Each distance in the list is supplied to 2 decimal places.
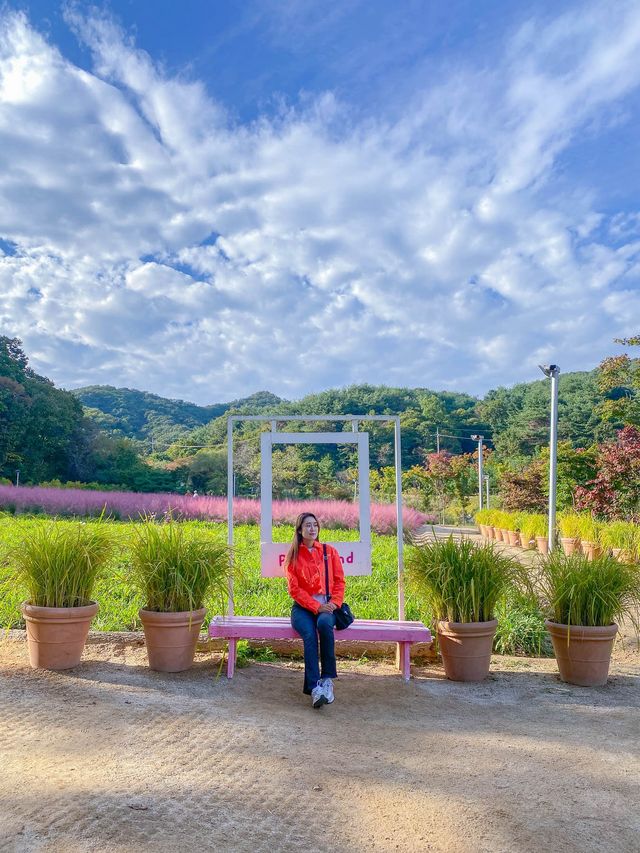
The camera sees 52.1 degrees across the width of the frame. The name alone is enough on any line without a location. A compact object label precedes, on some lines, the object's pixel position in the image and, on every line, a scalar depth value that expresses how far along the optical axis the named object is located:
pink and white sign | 4.32
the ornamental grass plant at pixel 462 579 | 3.88
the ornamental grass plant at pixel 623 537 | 6.88
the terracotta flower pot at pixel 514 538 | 13.14
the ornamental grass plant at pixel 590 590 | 3.87
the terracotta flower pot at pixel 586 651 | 3.82
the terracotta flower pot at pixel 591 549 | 7.75
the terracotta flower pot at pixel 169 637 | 3.78
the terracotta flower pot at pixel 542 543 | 10.47
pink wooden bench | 3.74
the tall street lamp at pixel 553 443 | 8.25
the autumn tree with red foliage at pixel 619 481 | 11.02
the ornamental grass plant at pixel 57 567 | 3.81
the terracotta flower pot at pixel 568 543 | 9.16
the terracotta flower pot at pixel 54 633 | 3.74
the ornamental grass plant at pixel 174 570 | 3.84
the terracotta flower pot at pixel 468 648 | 3.82
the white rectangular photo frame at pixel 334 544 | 4.33
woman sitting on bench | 3.47
